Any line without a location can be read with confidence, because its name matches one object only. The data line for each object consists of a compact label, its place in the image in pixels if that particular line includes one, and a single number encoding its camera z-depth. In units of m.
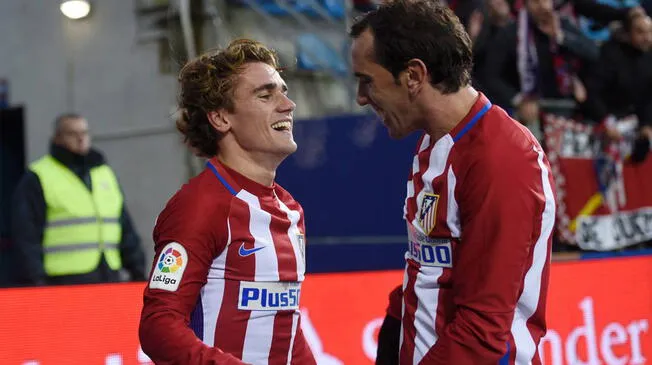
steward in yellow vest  13.19
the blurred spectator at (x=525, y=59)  16.61
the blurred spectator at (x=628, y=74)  17.62
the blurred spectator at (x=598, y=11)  19.06
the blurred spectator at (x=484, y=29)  16.97
